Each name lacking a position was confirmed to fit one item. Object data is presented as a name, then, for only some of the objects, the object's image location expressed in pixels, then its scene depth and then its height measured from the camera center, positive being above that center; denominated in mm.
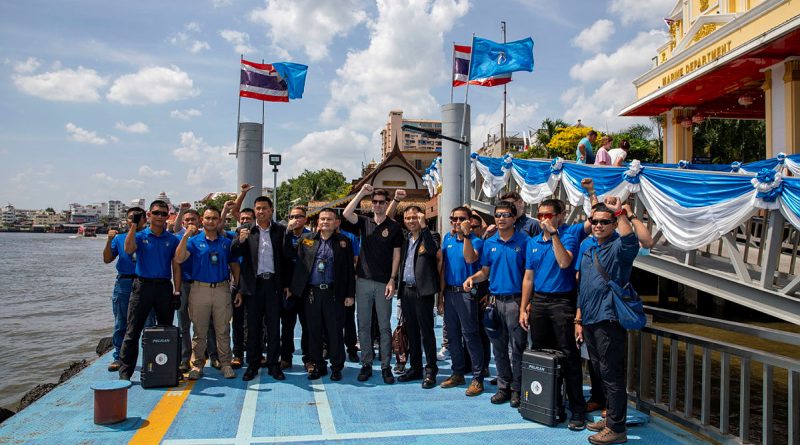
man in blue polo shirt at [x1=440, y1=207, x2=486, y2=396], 4875 -675
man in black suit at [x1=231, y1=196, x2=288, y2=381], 5379 -621
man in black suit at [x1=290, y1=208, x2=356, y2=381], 5312 -573
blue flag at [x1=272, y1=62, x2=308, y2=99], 11148 +3266
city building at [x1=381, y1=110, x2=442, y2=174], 54031 +23391
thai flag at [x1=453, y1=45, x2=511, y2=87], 10492 +3404
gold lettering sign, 12617 +4603
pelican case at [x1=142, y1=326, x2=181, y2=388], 5000 -1287
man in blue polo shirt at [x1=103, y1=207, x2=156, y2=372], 5727 -655
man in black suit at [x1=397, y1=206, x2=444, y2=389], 5113 -566
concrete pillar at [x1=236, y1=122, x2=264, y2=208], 7355 +1016
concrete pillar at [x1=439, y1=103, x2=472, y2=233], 7766 +1071
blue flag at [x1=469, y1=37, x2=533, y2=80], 9906 +3362
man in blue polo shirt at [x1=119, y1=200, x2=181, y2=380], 5188 -531
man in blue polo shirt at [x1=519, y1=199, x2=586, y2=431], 4129 -528
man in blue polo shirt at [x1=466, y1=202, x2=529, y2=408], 4539 -521
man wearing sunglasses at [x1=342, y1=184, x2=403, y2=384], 5277 -431
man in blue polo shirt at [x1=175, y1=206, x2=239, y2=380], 5328 -637
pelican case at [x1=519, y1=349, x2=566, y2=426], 4055 -1235
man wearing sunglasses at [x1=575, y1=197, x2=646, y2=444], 3766 -560
